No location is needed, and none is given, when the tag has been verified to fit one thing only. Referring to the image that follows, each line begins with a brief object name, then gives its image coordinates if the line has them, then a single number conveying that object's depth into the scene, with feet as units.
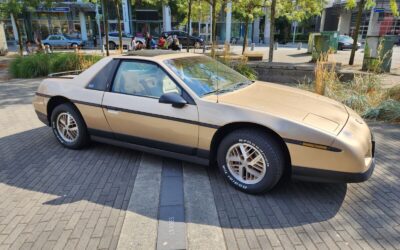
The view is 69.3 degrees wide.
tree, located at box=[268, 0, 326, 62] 43.10
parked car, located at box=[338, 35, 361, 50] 84.38
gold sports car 9.39
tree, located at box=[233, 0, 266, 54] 46.24
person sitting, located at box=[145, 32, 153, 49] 58.85
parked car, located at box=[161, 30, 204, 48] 95.71
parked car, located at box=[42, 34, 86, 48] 96.27
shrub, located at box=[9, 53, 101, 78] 36.68
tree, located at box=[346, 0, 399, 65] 37.79
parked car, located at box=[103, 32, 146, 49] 91.92
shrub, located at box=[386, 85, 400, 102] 21.40
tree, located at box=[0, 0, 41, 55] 56.34
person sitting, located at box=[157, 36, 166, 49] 57.77
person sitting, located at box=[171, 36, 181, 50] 52.85
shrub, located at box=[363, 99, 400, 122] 18.93
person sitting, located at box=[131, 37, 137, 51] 55.51
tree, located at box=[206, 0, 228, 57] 32.11
